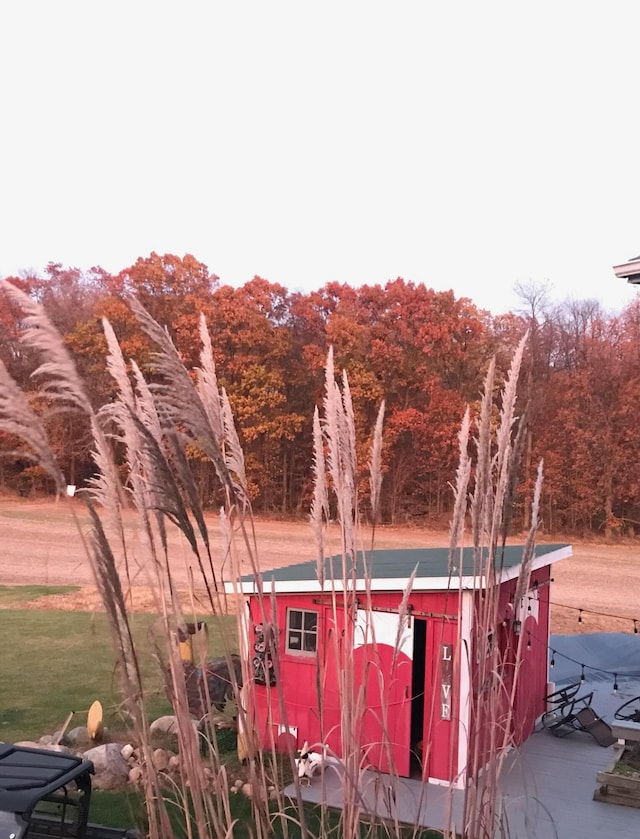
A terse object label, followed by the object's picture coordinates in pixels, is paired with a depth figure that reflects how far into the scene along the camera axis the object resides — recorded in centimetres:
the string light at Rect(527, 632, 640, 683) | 1010
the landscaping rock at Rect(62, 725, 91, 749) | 754
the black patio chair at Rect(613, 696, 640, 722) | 870
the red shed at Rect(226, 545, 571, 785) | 667
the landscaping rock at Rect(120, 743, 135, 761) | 682
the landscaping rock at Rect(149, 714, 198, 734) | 682
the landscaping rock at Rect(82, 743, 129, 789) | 644
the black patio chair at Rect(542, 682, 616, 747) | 785
